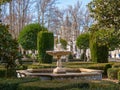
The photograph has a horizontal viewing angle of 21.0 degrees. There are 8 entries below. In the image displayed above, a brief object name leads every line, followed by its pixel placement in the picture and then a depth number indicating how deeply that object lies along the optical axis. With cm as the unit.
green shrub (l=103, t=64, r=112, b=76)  2066
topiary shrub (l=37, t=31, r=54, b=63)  2569
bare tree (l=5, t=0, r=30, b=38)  4269
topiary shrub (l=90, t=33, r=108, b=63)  2419
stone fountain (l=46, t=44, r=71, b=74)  1537
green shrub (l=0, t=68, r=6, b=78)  1512
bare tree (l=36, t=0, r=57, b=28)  4784
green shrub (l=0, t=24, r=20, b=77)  985
